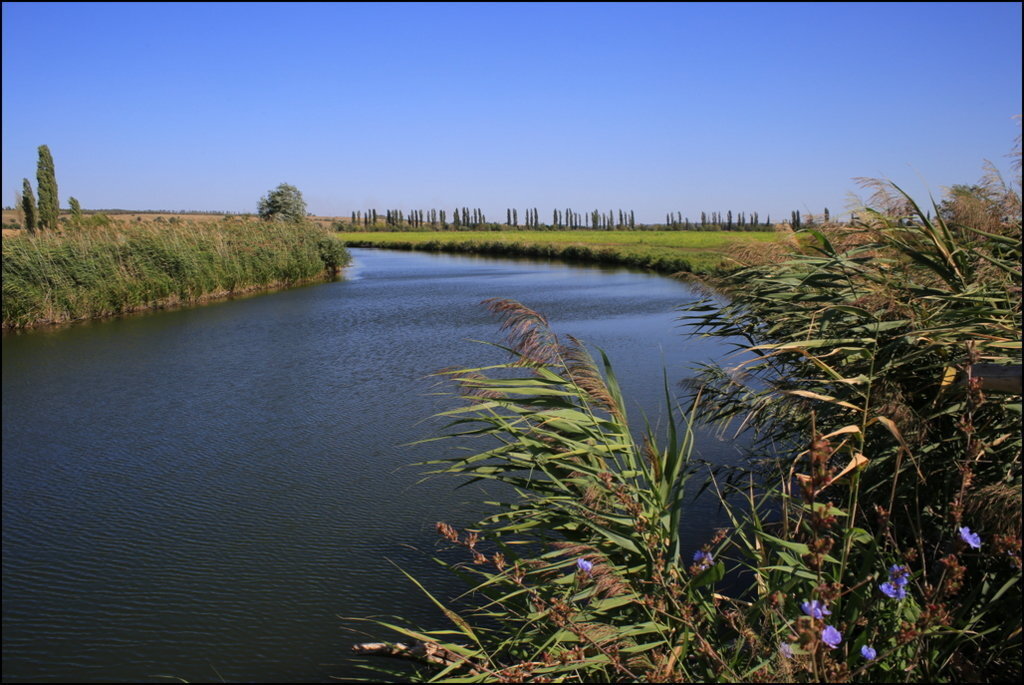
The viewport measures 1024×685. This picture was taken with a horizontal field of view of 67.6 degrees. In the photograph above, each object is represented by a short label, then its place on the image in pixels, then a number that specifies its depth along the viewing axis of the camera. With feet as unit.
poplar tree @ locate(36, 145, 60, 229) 109.09
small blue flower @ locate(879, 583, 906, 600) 6.99
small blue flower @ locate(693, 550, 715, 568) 8.82
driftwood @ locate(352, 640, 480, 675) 13.92
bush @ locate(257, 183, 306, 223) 180.55
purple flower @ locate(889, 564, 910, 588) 7.23
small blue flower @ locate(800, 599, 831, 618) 6.45
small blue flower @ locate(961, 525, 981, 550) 6.96
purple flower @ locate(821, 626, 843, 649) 6.39
